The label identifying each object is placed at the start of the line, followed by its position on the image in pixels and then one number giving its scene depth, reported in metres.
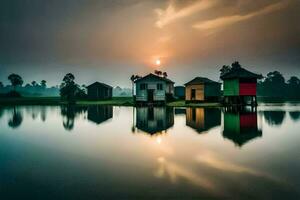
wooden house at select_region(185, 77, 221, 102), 62.91
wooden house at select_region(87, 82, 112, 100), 89.25
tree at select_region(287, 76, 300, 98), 136.50
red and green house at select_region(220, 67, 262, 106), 50.25
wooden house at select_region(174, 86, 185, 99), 101.19
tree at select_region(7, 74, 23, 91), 137.75
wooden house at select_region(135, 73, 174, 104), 60.47
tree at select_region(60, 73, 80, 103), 83.53
